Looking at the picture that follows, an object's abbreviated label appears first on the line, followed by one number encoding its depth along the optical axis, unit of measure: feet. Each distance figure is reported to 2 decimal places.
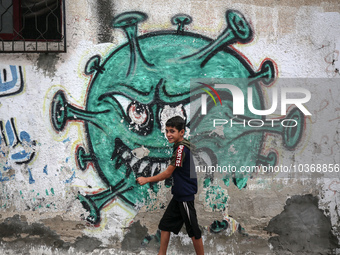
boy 12.82
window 15.10
